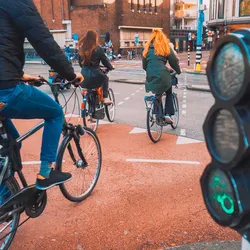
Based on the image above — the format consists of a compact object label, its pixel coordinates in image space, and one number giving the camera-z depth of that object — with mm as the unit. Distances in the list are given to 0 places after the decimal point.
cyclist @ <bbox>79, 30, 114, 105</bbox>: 6273
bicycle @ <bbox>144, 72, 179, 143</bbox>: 5812
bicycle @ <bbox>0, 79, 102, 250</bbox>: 2661
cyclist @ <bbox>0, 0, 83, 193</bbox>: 2402
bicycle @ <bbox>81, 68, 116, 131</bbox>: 6559
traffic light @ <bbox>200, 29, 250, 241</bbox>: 1203
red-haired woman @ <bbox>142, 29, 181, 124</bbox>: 5676
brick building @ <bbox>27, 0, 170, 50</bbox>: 42750
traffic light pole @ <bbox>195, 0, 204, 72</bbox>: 19250
